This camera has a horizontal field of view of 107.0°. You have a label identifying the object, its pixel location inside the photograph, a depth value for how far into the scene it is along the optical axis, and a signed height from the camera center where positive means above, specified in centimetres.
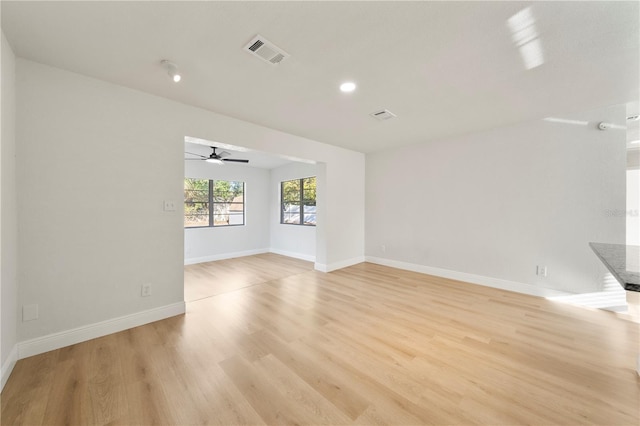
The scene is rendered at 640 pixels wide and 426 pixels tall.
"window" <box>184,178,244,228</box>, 582 +21
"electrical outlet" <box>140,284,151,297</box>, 258 -87
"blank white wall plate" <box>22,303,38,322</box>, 200 -86
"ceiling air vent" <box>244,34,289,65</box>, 178 +127
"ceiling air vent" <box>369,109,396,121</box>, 313 +130
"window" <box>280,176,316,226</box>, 615 +25
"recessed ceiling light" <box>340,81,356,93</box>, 238 +128
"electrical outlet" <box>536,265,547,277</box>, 335 -86
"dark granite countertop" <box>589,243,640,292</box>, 107 -32
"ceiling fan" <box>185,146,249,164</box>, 455 +104
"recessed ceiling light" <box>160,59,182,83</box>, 204 +125
